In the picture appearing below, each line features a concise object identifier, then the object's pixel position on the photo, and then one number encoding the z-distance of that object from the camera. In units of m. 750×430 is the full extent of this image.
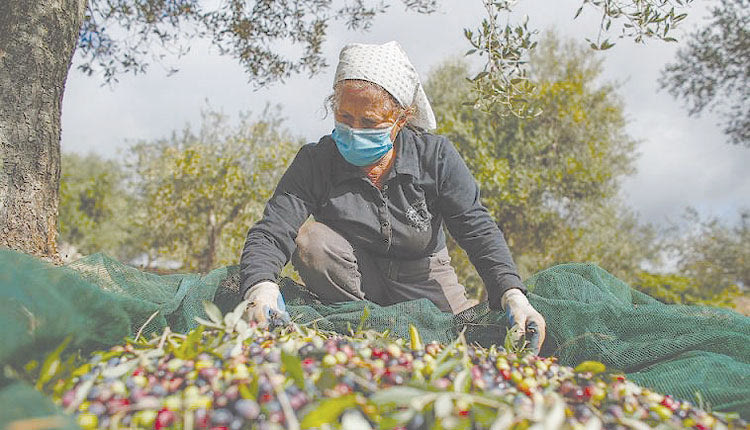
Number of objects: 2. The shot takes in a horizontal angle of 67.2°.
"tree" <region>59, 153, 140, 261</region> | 19.30
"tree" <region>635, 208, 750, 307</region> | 11.61
